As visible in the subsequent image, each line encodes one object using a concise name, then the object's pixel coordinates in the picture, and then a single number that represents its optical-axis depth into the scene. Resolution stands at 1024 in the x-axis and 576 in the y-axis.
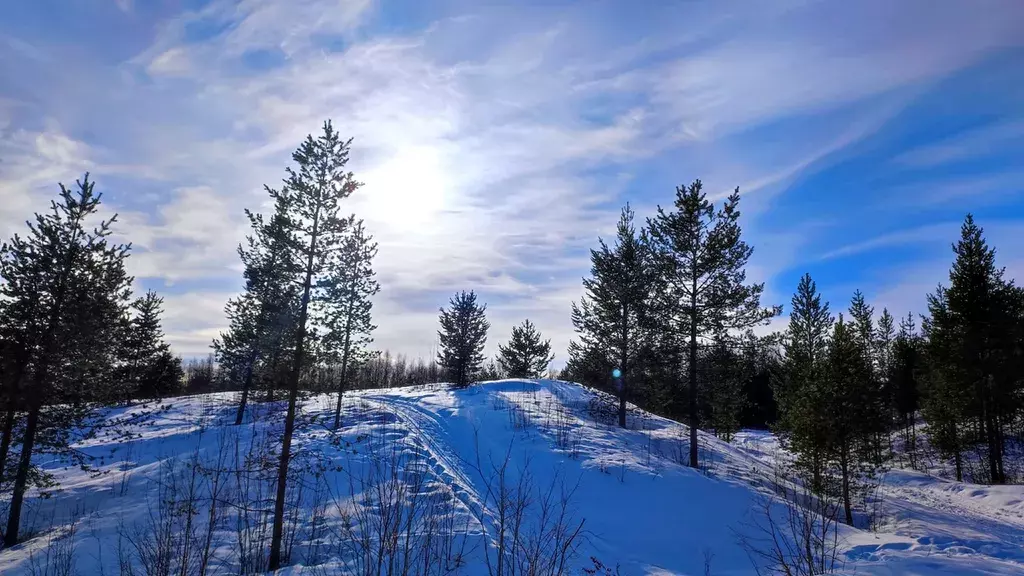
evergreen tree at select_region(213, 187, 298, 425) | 12.00
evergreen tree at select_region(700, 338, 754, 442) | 18.14
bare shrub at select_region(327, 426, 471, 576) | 8.26
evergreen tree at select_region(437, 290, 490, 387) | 33.16
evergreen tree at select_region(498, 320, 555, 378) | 37.41
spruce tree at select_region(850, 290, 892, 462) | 17.34
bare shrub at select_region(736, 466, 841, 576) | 10.61
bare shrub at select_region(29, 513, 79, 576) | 9.73
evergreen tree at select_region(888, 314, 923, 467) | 41.22
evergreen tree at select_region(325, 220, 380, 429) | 12.66
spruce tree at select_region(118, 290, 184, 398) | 34.53
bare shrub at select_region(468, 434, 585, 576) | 9.34
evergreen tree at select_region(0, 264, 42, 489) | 13.98
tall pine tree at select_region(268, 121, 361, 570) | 12.22
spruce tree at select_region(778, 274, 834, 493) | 16.33
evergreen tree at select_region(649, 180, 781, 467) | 17.84
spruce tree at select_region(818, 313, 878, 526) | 16.38
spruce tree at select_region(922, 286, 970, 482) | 24.56
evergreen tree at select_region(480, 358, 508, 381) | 48.51
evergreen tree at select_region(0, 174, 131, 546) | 14.27
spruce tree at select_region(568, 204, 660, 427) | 22.83
